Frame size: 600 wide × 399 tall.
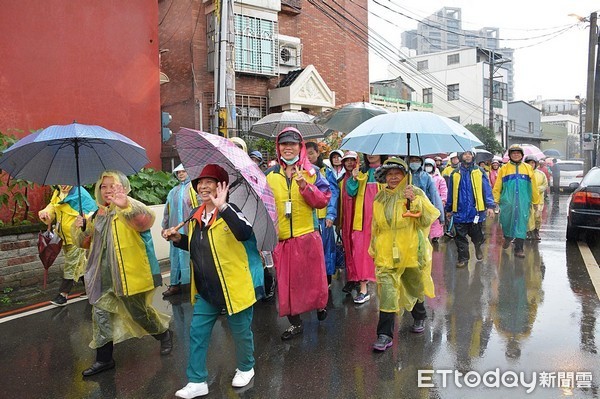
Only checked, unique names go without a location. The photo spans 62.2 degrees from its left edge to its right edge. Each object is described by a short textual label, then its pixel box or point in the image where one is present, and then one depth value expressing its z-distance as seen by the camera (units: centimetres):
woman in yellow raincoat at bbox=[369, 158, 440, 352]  457
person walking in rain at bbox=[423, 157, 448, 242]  862
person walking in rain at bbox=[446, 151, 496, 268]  840
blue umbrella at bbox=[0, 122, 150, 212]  425
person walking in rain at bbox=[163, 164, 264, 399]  355
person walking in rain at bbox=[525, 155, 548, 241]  926
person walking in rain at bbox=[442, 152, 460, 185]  1186
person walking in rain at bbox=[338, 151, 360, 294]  620
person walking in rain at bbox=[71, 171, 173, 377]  415
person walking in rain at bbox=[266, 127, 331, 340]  481
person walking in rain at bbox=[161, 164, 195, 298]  652
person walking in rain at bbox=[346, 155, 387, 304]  604
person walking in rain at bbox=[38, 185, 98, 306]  625
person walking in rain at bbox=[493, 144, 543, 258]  868
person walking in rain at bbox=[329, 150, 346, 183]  802
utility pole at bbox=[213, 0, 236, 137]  973
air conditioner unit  1886
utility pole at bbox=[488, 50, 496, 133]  3195
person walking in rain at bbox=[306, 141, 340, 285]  581
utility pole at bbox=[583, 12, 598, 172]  1997
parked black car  897
